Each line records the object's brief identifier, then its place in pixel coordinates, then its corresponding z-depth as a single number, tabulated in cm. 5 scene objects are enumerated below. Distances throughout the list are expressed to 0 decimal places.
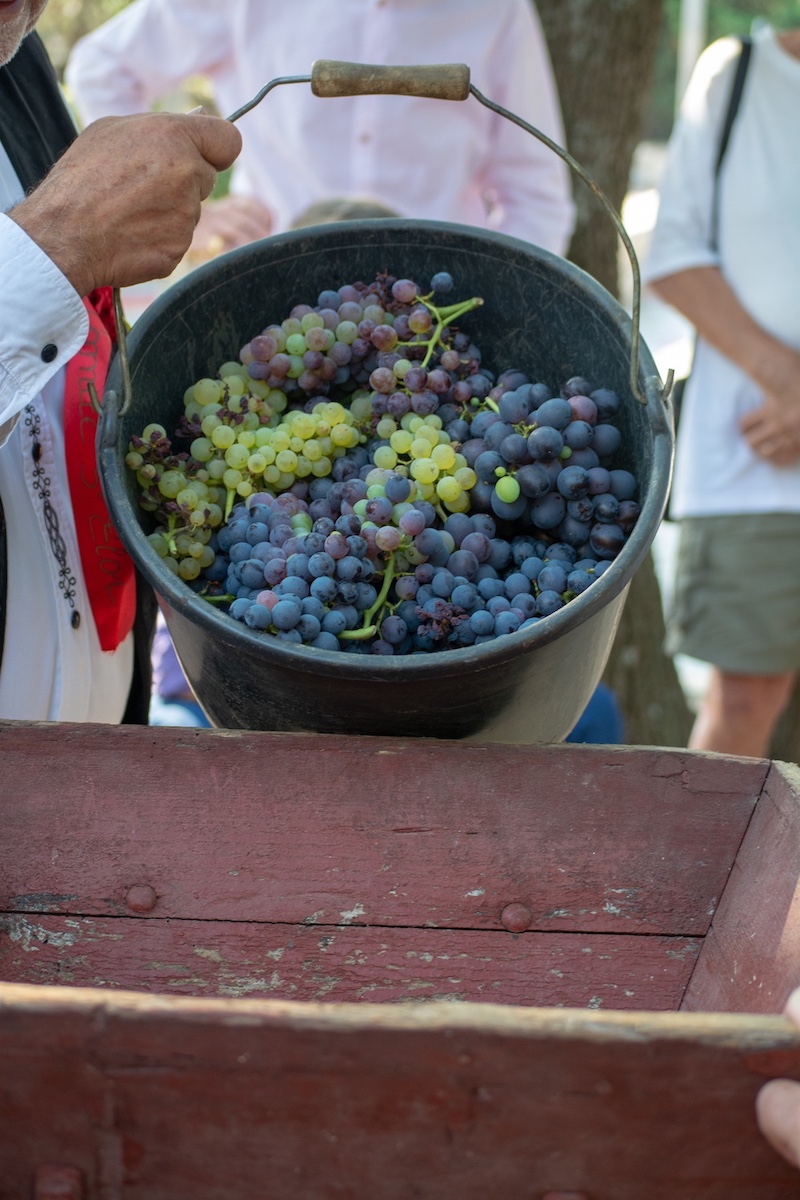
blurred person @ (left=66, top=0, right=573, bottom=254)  240
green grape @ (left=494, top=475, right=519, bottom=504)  106
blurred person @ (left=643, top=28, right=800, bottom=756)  233
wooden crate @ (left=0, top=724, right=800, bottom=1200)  98
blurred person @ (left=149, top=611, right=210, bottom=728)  222
